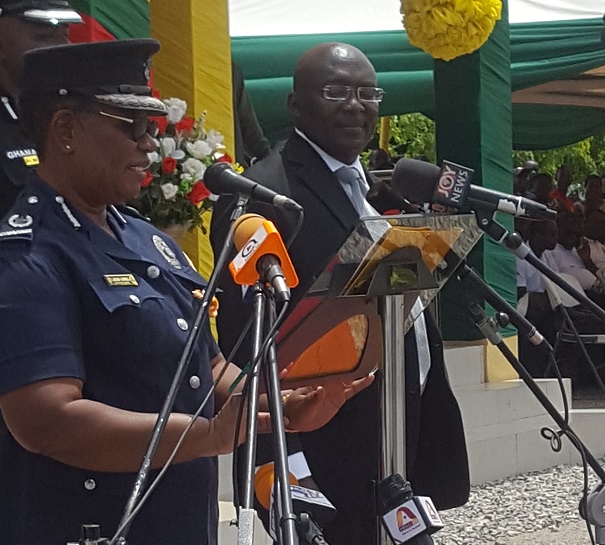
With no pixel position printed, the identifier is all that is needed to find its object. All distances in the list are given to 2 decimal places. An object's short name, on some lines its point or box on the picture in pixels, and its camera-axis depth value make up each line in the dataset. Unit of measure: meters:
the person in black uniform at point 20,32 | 4.83
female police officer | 3.26
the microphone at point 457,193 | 4.72
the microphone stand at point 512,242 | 4.76
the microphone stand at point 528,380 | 4.97
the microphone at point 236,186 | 3.54
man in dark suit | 4.98
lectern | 3.60
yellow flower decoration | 10.35
